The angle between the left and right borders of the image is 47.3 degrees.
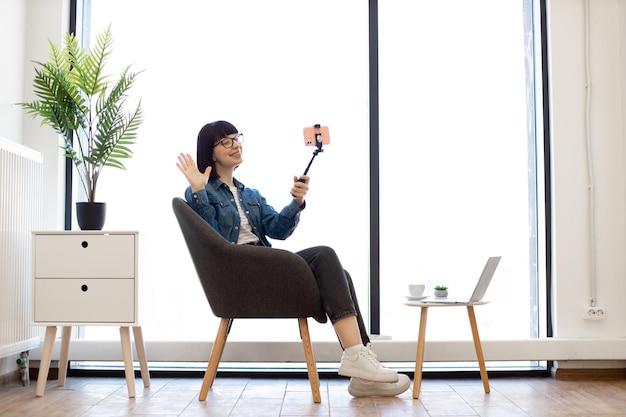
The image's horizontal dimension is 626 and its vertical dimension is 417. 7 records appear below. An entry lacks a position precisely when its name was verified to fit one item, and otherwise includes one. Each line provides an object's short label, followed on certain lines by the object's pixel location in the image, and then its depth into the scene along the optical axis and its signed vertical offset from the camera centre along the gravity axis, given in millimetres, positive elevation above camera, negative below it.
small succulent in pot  2834 -263
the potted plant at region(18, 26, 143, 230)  2855 +479
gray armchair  2586 -194
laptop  2719 -240
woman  2599 +7
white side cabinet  2723 -211
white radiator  2752 -47
